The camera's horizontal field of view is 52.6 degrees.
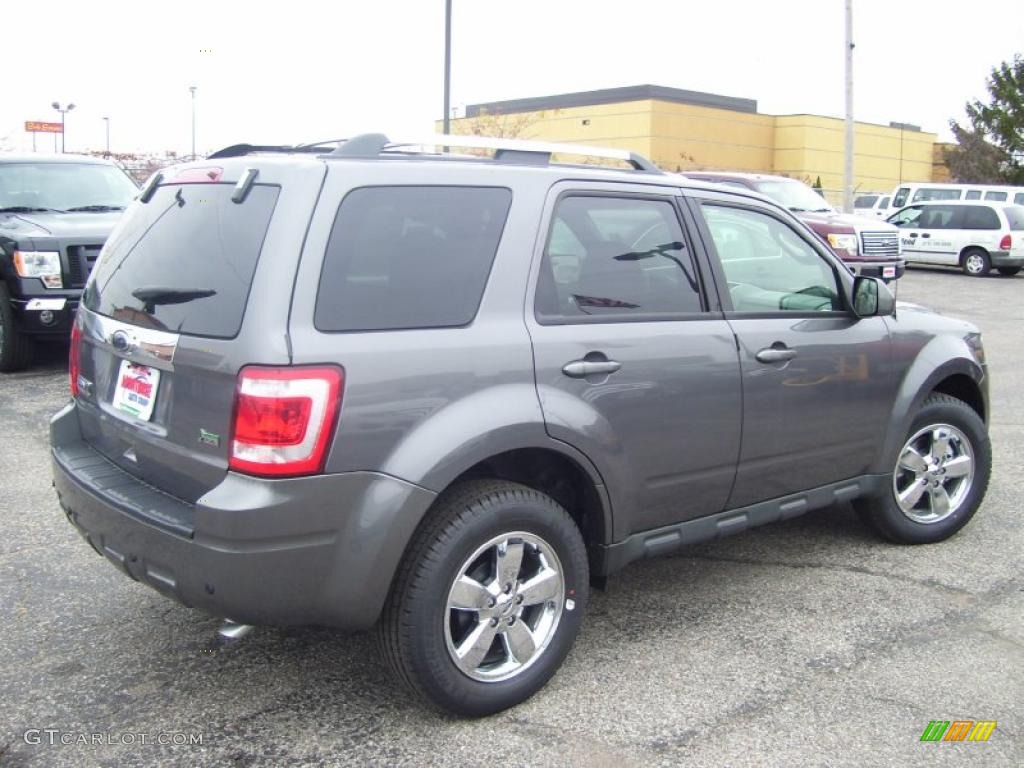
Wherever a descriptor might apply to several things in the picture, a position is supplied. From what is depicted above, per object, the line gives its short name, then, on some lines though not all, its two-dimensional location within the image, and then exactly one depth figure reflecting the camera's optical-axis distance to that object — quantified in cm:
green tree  4750
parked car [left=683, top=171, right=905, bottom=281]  1592
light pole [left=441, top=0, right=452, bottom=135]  1824
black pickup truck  885
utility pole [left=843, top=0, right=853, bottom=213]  2731
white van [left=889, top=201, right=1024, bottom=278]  2228
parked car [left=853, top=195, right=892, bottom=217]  3143
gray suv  298
